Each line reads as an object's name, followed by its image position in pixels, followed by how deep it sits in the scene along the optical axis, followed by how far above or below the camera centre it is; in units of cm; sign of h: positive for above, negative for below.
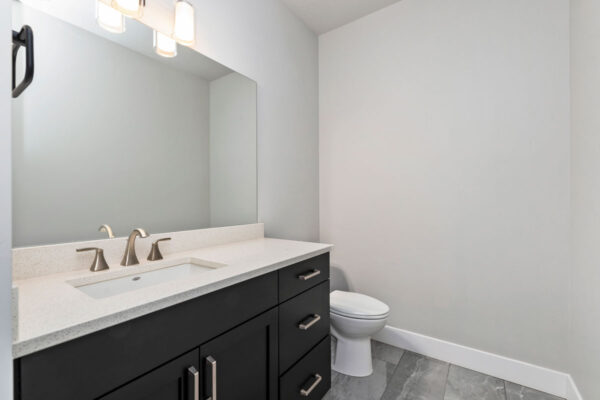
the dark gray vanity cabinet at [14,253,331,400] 61 -44
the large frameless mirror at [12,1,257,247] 99 +28
